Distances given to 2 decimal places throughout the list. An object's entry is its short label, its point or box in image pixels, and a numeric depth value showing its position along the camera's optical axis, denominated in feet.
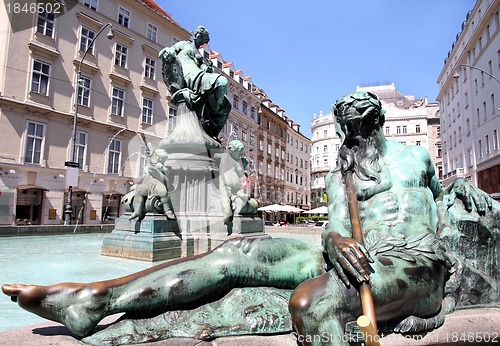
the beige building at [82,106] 64.64
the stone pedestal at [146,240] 17.17
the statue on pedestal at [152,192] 18.66
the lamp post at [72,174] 47.74
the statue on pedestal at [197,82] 22.43
